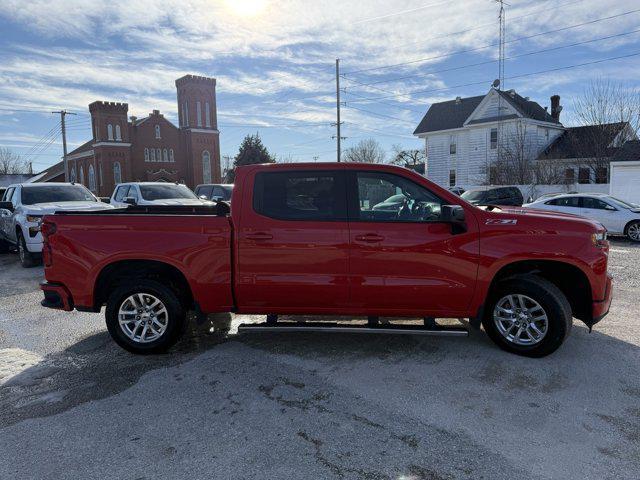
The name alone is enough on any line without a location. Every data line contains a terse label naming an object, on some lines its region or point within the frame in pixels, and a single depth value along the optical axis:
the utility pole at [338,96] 34.02
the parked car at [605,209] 13.15
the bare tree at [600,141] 26.48
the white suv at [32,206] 9.87
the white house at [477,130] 35.62
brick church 54.66
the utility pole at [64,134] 45.97
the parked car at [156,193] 13.48
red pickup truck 4.33
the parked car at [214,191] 17.02
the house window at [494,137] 36.84
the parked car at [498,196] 17.92
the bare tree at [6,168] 91.02
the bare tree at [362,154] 62.92
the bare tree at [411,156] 73.62
